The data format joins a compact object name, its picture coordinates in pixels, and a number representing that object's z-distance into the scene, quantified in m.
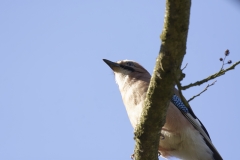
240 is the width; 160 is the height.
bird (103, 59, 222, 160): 13.64
